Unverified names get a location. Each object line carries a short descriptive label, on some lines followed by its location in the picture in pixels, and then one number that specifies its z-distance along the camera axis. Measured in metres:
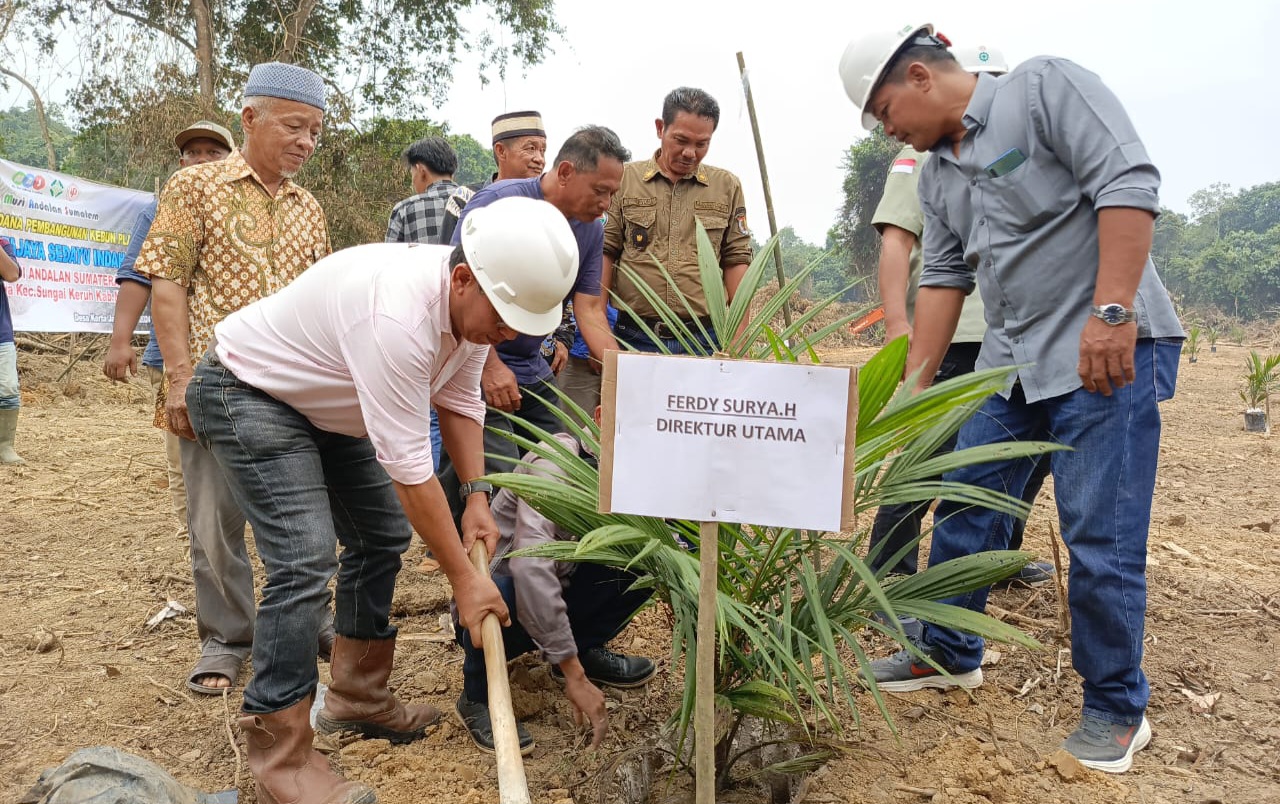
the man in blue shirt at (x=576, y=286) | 2.97
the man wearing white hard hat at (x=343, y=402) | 1.86
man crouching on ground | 2.35
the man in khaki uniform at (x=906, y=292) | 3.05
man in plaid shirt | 4.05
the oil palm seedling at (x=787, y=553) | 1.68
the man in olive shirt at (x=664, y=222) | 3.64
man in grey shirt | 2.08
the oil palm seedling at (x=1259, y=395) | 7.72
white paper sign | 1.58
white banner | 7.20
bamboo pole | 3.43
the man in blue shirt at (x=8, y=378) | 5.08
